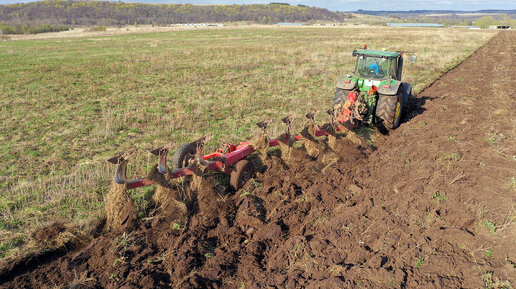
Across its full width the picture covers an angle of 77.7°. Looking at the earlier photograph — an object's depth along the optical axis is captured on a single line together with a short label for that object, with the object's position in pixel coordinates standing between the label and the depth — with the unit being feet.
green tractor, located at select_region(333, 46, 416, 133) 24.44
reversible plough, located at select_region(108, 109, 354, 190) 14.69
